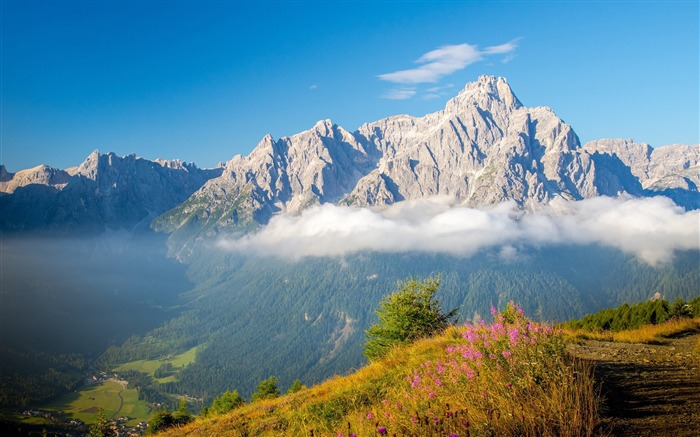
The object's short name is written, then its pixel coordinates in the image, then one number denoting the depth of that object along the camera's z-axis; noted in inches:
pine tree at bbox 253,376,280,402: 3022.6
